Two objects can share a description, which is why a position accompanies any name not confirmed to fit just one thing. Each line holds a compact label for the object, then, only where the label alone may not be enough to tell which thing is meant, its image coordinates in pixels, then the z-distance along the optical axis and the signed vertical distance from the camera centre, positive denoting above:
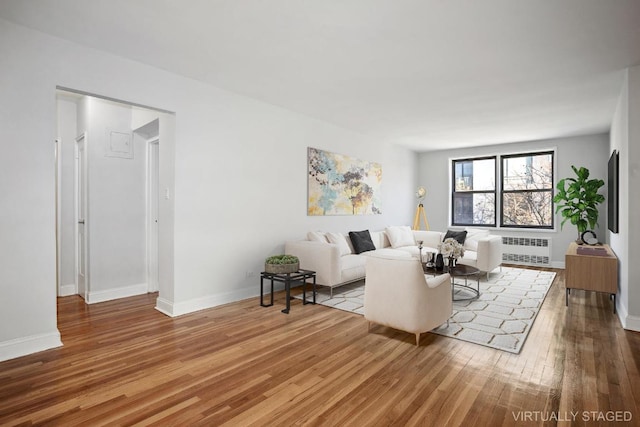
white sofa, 4.59 -0.64
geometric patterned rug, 3.27 -1.17
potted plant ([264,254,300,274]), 4.17 -0.65
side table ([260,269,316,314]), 4.00 -0.81
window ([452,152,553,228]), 7.36 +0.49
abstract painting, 5.66 +0.50
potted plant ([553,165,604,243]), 5.71 +0.22
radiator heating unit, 7.08 -0.82
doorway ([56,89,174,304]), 4.52 +0.18
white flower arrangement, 4.33 -0.47
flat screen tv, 4.23 +0.25
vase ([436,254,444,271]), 4.43 -0.65
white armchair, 2.99 -0.77
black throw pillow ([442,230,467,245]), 6.29 -0.44
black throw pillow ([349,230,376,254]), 5.83 -0.52
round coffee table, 4.26 -0.77
